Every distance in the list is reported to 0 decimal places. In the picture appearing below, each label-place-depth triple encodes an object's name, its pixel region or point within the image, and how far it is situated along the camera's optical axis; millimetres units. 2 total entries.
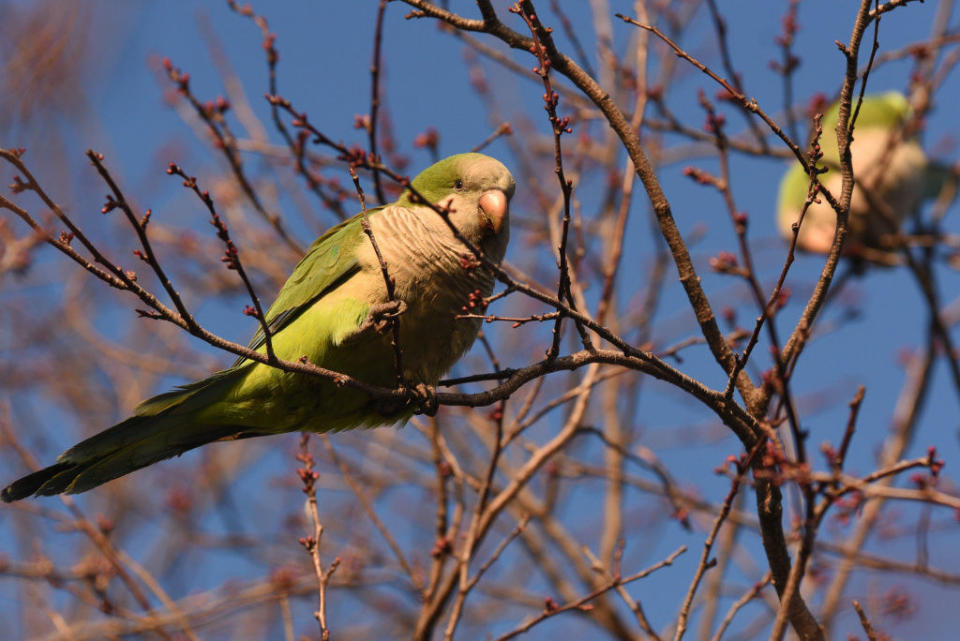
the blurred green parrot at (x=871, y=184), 14391
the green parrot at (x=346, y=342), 7910
